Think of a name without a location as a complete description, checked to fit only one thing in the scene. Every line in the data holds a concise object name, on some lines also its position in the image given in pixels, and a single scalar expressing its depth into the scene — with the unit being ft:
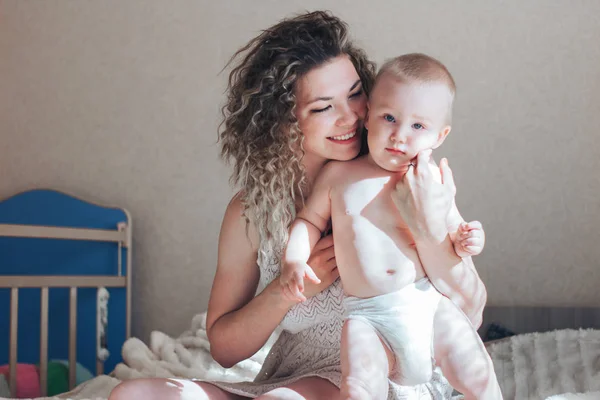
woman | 3.80
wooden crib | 7.76
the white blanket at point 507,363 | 4.81
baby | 3.31
